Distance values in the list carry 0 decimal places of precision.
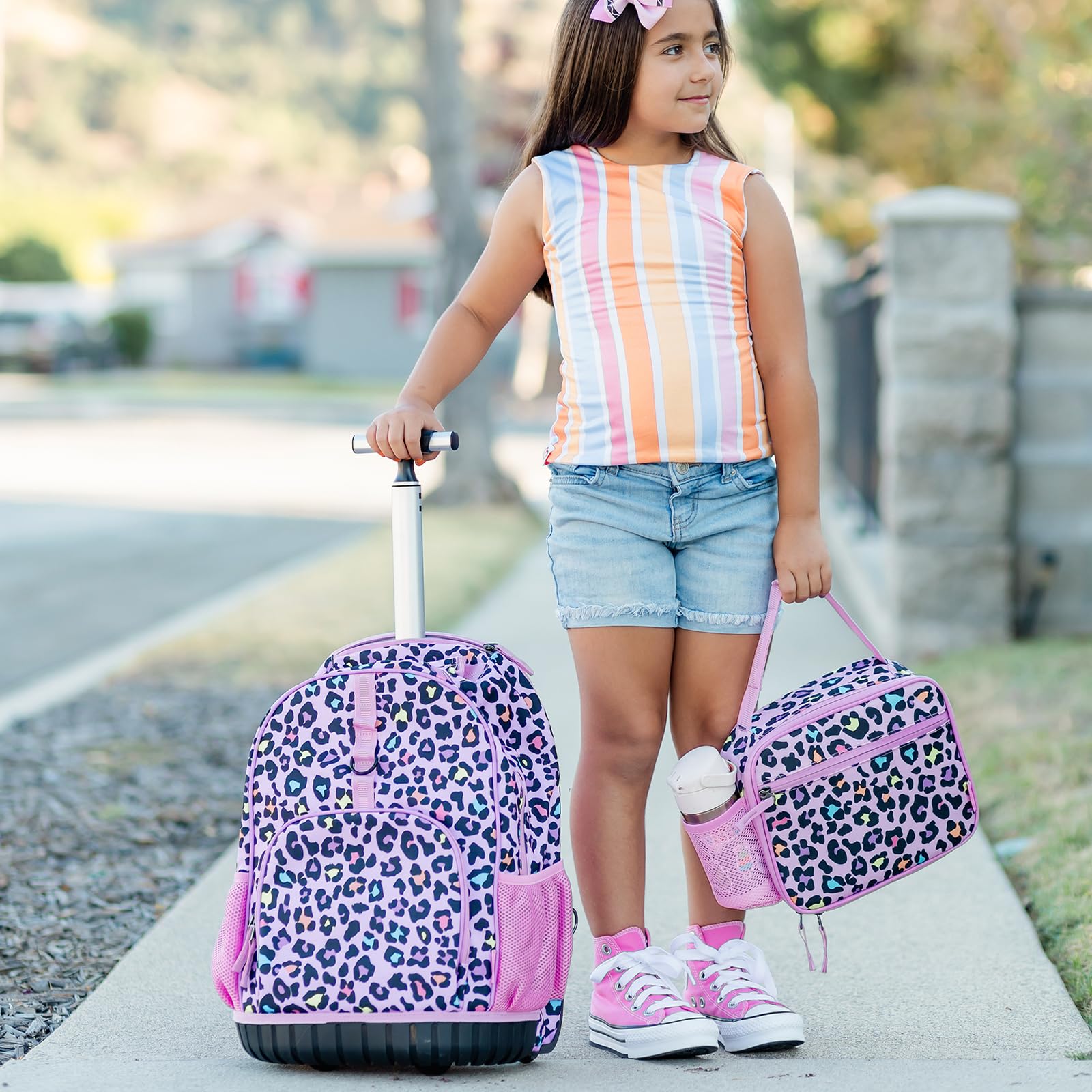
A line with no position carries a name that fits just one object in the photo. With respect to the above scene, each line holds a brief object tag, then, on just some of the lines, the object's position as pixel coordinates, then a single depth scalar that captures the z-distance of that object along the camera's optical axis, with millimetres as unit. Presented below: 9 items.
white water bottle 2662
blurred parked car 37375
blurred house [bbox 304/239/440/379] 39406
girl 2672
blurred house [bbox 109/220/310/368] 44562
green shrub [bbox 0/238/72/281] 47594
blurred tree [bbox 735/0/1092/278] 16812
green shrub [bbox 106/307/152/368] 40500
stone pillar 5973
